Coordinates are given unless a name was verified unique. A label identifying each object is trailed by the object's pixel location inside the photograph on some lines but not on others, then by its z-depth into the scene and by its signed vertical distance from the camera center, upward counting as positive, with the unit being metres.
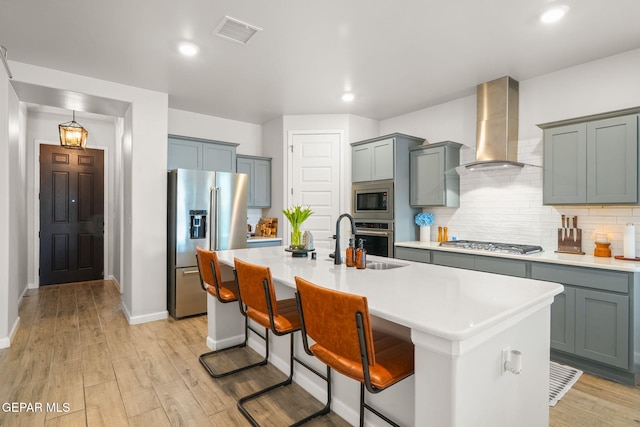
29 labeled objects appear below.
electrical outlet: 1.44 -0.62
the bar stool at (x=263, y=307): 1.92 -0.58
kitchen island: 1.23 -0.51
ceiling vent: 2.58 +1.44
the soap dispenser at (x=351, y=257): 2.39 -0.31
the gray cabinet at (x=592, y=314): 2.52 -0.78
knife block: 3.21 -0.26
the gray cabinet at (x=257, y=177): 5.09 +0.53
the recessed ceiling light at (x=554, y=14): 2.35 +1.42
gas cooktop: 3.22 -0.34
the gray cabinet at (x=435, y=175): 4.12 +0.48
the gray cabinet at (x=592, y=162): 2.72 +0.45
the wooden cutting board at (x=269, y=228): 5.18 -0.24
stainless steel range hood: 3.58 +0.96
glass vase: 2.88 -0.23
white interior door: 4.95 +0.49
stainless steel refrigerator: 3.96 -0.18
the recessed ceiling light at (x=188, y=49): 2.91 +1.42
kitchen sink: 2.57 -0.40
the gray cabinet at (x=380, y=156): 4.32 +0.75
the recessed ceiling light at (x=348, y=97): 4.16 +1.44
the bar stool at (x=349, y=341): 1.34 -0.55
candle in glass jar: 3.10 -0.21
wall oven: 4.33 -0.31
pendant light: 4.46 +0.99
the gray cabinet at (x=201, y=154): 4.44 +0.78
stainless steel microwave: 4.36 +0.17
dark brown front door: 5.48 -0.05
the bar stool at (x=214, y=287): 2.54 -0.60
